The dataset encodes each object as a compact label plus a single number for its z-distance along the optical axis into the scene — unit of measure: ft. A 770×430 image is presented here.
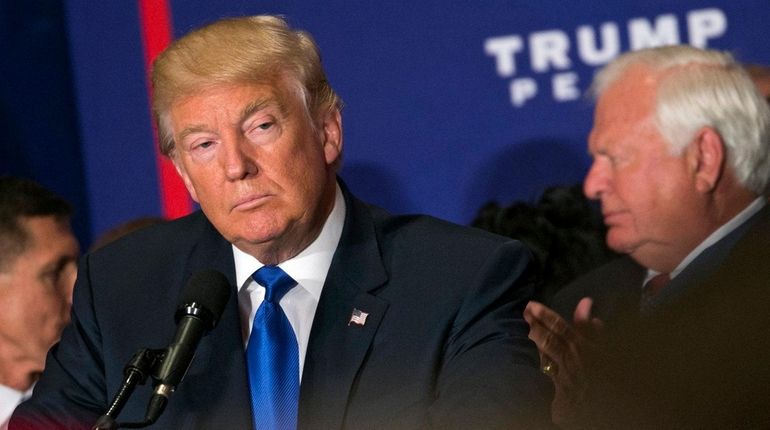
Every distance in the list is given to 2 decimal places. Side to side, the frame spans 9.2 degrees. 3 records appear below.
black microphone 16.71
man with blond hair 17.43
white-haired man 19.43
